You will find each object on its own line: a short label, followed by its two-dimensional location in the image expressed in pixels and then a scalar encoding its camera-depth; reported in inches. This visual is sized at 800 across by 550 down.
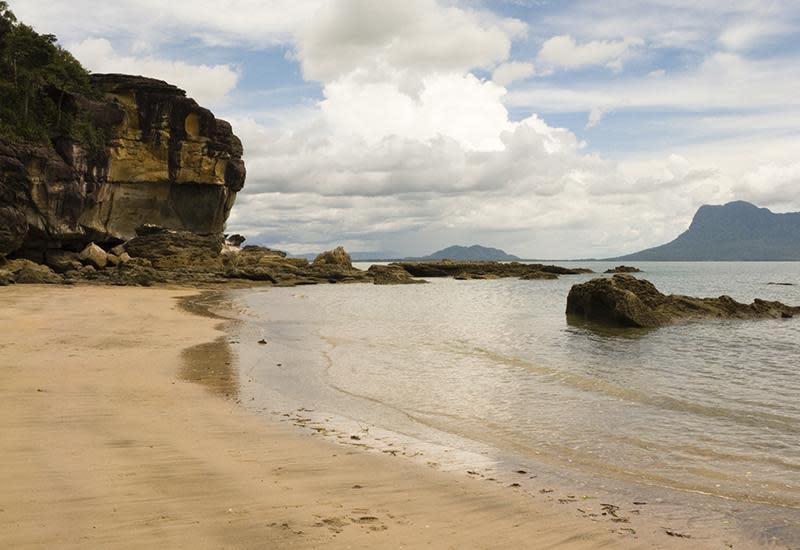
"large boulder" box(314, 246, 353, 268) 2689.5
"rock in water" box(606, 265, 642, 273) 4377.0
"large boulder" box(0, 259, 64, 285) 1284.4
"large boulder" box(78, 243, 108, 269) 1694.1
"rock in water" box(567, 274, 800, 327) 945.5
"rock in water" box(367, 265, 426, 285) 2405.3
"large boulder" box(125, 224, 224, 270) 1921.8
